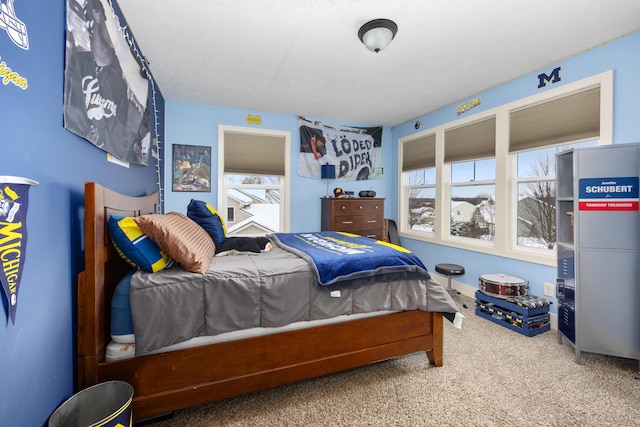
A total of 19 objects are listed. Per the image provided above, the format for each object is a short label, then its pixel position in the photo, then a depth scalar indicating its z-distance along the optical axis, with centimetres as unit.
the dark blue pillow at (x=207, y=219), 228
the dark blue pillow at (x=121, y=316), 137
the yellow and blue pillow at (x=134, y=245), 144
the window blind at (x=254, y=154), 402
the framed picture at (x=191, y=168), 379
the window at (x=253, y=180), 402
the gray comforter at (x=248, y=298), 138
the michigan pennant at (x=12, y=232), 85
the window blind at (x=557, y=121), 247
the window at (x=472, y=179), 340
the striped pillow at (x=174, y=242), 151
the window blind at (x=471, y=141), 333
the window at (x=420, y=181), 422
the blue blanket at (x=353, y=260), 173
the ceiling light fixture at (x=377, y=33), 205
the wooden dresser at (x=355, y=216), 414
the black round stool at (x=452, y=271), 329
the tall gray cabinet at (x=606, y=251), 198
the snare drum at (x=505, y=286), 276
